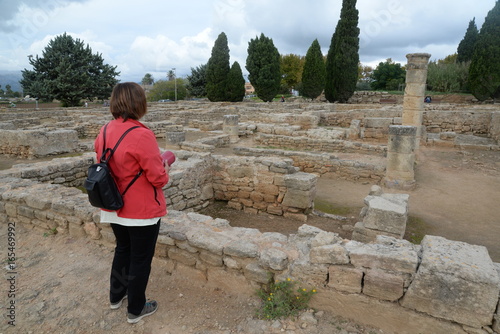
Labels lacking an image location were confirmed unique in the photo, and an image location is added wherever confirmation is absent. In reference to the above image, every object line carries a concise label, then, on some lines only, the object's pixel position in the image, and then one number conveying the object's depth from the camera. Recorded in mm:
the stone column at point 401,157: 8844
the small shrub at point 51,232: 4376
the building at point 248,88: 111575
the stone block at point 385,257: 2590
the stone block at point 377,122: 15055
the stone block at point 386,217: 5203
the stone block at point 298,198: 6699
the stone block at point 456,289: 2350
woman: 2385
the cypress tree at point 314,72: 36156
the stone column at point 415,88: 10953
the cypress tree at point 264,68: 36500
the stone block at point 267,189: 7074
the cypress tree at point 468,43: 36594
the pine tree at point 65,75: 31562
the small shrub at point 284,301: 2743
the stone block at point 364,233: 5309
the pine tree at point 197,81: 46750
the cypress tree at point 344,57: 30188
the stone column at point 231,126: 15938
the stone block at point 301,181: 6695
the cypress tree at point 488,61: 26828
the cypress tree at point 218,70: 36844
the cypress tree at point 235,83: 36688
